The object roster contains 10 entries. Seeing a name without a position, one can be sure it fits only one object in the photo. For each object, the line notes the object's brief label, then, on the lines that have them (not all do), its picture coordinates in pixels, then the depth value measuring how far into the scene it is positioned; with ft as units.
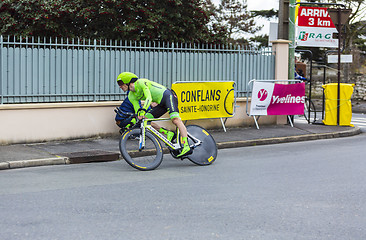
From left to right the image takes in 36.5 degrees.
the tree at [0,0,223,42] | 71.41
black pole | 52.28
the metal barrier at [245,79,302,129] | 48.19
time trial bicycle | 28.94
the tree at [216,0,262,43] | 170.81
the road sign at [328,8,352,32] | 54.08
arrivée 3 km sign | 56.39
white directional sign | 53.82
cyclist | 29.86
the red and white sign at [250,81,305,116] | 48.06
